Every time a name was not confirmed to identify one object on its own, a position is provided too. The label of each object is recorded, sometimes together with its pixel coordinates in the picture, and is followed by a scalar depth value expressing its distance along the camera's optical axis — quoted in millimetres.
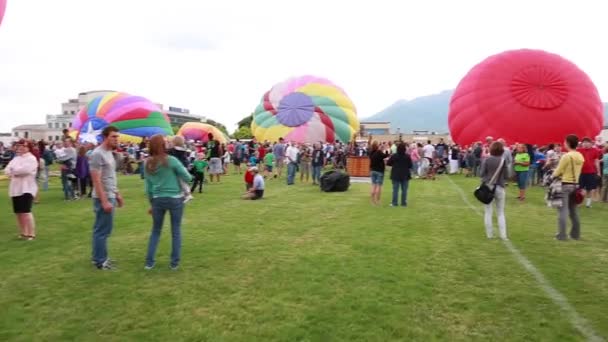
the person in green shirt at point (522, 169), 12945
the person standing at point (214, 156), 17203
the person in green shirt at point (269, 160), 18781
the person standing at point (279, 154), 19859
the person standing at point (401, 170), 11484
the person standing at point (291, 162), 16922
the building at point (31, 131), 103588
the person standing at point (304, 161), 18016
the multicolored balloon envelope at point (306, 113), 29203
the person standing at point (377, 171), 11742
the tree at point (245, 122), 86288
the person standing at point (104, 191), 5496
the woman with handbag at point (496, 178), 7465
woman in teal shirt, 5500
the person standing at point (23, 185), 7289
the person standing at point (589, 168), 10023
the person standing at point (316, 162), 16922
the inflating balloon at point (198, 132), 40091
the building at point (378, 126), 101912
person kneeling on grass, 12556
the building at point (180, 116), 124844
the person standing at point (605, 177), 12078
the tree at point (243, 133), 71638
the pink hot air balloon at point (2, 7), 10382
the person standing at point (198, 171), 13895
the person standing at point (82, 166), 12156
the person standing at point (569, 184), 7391
